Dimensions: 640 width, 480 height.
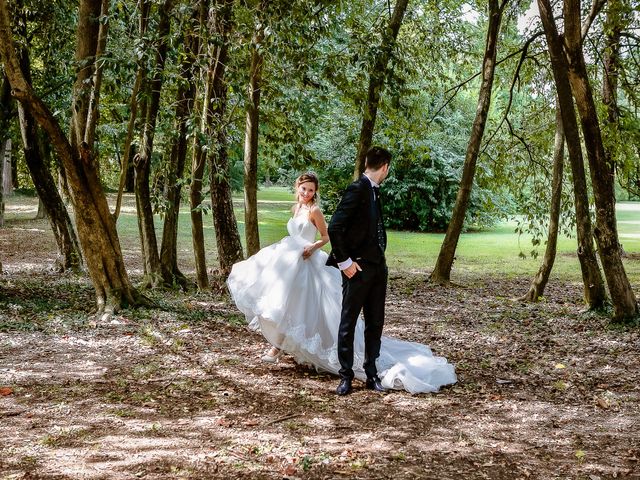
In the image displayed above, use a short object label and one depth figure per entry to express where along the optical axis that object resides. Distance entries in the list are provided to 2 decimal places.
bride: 6.84
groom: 6.20
